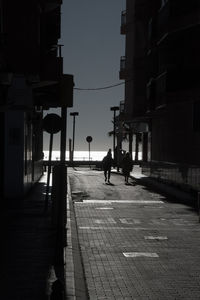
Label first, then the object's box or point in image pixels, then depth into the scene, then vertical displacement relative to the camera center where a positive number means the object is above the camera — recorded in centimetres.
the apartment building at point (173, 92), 2772 +303
